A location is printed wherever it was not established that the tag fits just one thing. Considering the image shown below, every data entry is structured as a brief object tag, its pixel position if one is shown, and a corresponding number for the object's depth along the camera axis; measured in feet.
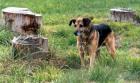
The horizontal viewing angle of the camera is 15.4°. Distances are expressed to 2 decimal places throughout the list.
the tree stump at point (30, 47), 33.18
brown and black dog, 31.71
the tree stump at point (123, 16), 54.29
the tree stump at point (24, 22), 41.98
